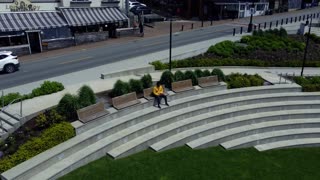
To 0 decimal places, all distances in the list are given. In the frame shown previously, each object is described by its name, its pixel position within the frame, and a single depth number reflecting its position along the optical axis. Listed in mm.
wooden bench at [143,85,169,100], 18192
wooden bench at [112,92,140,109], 16844
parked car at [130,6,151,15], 60406
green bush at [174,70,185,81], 20541
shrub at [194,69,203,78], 21488
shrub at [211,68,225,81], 21906
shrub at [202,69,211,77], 21652
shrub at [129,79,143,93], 18753
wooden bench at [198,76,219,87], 20766
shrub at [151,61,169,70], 25109
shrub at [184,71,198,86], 20828
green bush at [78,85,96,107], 16094
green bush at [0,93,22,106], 17500
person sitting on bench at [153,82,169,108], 17719
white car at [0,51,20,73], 26916
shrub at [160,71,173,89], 20078
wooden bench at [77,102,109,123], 15234
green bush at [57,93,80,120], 15508
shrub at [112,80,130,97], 18016
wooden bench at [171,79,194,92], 19469
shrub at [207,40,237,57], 29141
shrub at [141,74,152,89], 19234
